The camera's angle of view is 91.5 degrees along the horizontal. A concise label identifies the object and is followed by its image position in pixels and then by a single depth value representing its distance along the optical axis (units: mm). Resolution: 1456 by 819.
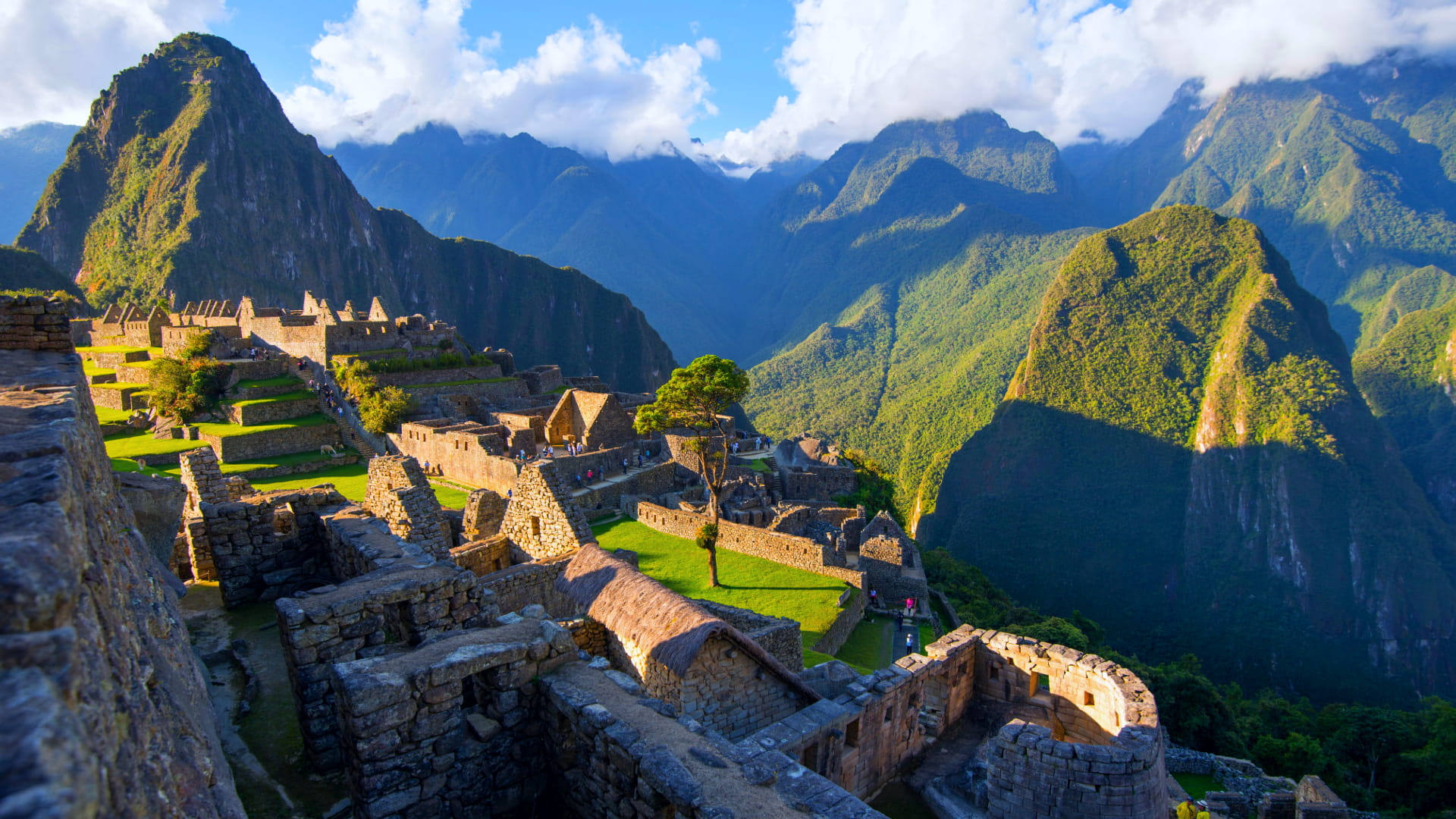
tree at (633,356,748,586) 24984
